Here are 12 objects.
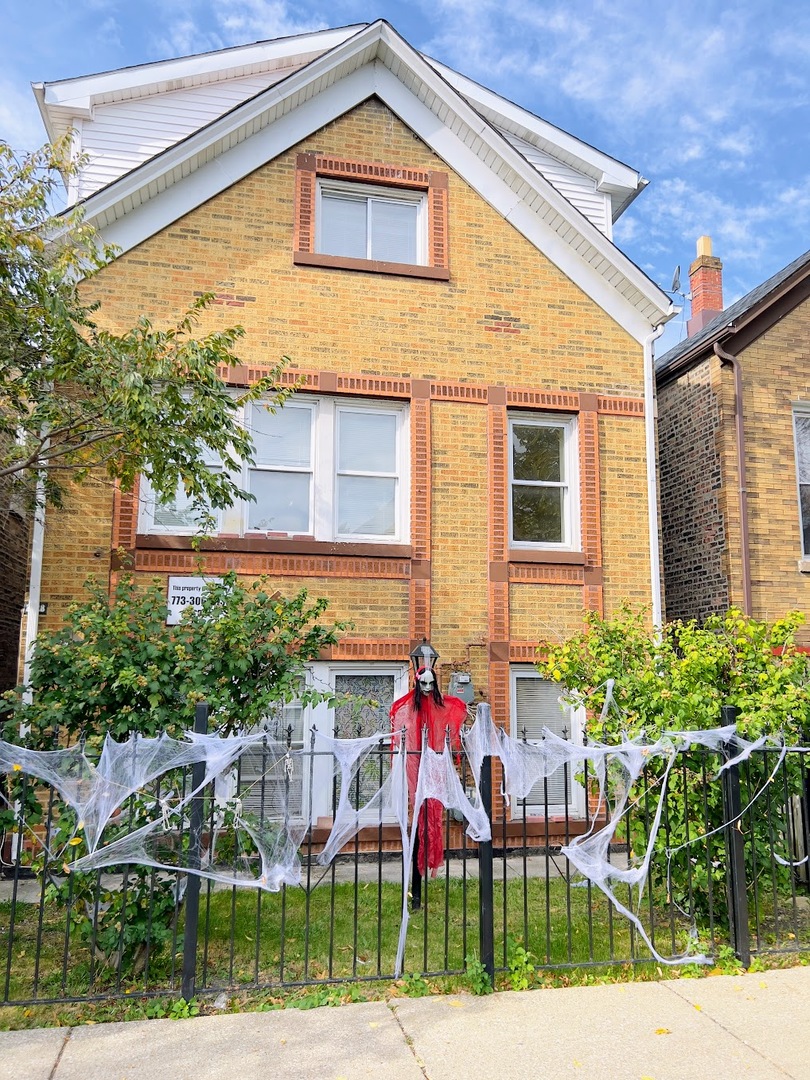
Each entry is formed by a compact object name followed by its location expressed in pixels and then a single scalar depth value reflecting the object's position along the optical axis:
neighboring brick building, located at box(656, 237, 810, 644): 10.53
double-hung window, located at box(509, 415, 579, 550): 10.12
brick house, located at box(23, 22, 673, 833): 9.23
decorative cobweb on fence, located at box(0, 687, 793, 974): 5.00
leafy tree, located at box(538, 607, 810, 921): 5.92
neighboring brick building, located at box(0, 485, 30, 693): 11.99
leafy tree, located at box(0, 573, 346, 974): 5.13
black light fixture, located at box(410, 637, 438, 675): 7.89
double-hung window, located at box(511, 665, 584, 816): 9.58
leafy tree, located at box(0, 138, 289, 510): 6.49
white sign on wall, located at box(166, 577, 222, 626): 8.75
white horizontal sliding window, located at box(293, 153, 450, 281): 9.89
